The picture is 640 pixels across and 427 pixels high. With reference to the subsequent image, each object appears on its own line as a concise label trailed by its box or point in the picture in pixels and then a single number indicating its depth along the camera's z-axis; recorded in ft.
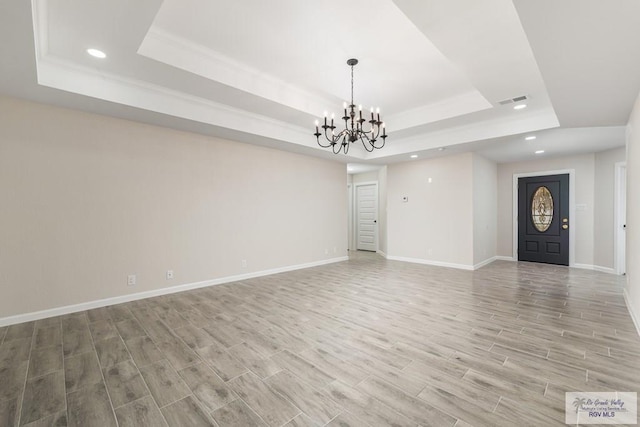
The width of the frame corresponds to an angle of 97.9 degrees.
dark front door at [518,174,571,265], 21.59
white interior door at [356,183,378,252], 29.40
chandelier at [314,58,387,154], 10.91
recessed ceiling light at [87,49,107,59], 9.16
